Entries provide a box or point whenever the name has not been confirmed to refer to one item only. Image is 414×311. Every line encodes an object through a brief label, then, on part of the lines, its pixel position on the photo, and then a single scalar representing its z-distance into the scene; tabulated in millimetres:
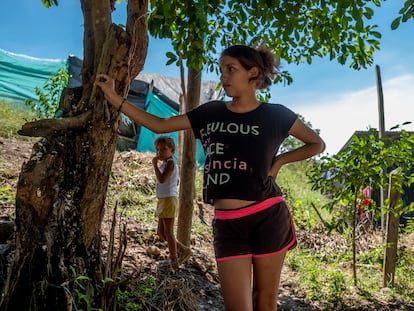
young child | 4176
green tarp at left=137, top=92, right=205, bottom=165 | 9578
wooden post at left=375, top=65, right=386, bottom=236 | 7914
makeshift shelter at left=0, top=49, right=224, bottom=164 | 9172
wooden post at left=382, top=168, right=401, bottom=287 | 4551
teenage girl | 1943
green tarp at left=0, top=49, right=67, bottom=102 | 9109
